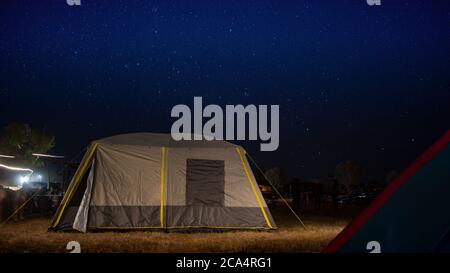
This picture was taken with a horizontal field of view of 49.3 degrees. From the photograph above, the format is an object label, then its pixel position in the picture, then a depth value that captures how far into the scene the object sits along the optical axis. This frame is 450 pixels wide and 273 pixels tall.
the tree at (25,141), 46.59
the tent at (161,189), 10.05
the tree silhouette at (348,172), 93.25
